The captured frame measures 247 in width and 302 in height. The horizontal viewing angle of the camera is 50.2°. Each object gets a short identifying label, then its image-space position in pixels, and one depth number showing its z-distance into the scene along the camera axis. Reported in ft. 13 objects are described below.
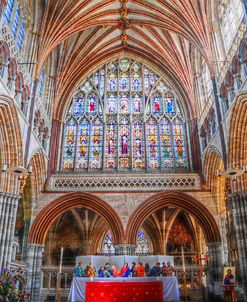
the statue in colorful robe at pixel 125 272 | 33.42
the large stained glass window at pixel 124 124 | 53.91
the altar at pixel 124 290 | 27.36
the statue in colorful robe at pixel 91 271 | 33.04
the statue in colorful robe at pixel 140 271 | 34.20
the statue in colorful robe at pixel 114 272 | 34.32
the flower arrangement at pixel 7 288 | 26.10
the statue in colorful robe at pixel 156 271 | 34.50
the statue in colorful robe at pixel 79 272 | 36.32
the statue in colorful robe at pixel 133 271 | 34.37
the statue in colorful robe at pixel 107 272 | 33.65
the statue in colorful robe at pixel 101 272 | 34.22
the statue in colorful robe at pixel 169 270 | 35.01
